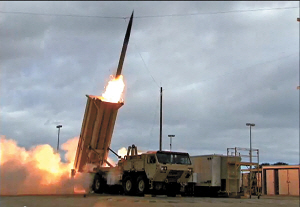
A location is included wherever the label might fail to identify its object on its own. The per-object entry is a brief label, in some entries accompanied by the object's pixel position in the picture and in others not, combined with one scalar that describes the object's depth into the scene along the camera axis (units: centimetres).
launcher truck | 2069
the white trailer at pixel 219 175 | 2409
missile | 1941
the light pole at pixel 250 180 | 2424
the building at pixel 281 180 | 3350
